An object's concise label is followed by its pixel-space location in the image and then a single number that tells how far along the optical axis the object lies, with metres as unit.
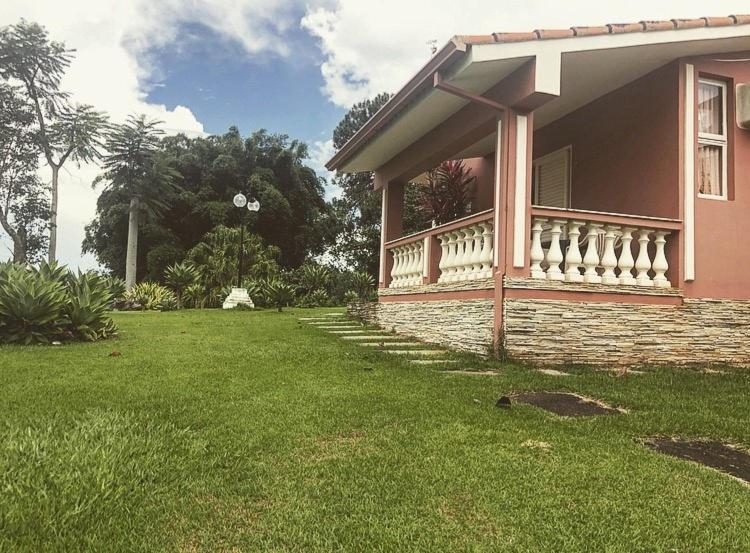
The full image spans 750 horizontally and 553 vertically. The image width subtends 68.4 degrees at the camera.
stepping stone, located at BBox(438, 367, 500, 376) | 4.93
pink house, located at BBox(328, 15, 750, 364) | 5.85
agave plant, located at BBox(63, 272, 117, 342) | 6.96
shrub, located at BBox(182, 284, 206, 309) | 17.61
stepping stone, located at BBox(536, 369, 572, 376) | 5.10
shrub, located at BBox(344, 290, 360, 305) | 17.36
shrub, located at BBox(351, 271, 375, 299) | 17.23
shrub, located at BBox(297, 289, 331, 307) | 17.22
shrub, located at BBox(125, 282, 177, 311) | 15.88
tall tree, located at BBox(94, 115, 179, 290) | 23.16
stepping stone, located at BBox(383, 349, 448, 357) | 6.27
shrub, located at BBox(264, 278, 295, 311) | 13.98
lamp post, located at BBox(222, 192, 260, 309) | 15.40
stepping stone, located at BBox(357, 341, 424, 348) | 7.11
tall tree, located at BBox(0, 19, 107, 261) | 23.34
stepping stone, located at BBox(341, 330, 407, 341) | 7.89
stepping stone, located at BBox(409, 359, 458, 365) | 5.56
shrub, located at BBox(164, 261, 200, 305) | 17.75
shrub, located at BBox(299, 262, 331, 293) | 18.05
